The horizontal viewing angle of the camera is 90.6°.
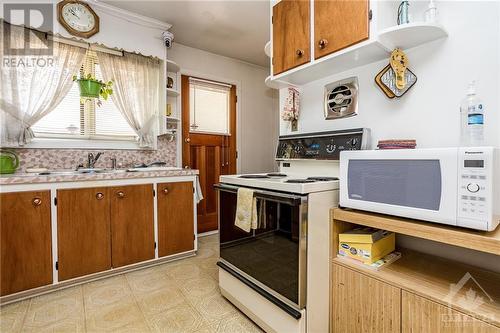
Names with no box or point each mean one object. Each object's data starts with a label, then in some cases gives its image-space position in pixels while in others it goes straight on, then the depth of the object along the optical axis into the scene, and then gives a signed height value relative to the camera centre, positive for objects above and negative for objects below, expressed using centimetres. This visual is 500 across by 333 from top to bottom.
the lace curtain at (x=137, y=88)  263 +82
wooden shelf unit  89 -53
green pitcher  199 +1
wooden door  331 +8
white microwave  85 -9
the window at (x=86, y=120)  241 +43
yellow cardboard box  125 -44
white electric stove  125 -48
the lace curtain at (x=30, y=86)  211 +69
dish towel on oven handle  146 -29
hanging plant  222 +68
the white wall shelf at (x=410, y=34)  120 +65
